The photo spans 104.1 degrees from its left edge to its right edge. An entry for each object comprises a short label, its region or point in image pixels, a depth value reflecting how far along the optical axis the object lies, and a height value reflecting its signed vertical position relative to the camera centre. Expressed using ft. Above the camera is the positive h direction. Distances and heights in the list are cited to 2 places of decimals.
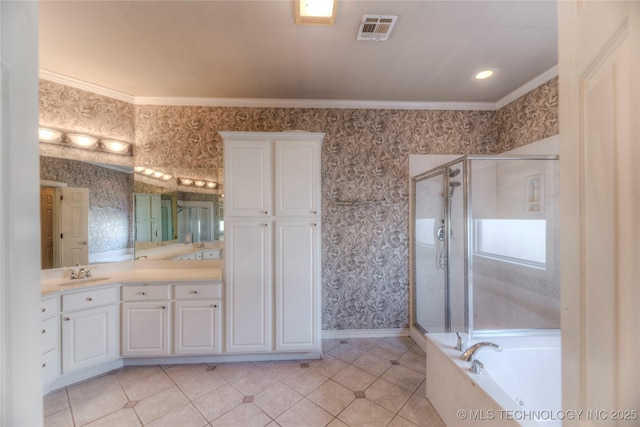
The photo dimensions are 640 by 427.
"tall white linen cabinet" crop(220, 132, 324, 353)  7.42 -0.75
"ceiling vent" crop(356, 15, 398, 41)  5.32 +4.19
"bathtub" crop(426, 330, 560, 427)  4.61 -3.45
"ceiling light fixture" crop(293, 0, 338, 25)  4.87 +4.12
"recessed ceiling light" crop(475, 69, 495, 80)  7.31 +4.16
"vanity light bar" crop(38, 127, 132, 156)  7.34 +2.41
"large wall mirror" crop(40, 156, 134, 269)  7.23 +0.17
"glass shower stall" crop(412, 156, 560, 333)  7.06 -0.97
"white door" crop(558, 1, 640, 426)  1.40 +0.03
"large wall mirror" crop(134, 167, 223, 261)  8.64 +0.10
